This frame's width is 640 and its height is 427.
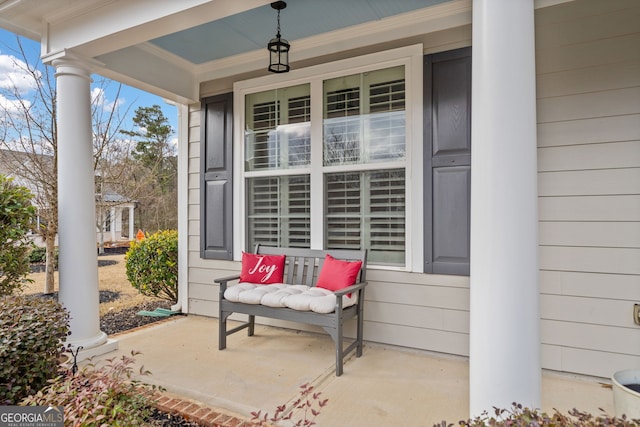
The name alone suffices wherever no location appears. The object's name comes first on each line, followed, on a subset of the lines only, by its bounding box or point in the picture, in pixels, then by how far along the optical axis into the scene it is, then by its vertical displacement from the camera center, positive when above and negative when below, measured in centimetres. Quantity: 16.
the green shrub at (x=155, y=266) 474 -65
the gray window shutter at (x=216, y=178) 418 +42
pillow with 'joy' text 352 -52
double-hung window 337 +52
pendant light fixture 301 +152
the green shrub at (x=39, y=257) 812 -90
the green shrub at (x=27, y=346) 187 -69
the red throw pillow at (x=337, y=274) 312 -50
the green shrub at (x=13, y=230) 300 -11
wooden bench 282 -77
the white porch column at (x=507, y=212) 158 +1
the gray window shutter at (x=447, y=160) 303 +44
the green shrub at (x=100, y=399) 131 -70
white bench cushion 288 -67
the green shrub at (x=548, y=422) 101 -58
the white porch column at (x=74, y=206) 309 +8
